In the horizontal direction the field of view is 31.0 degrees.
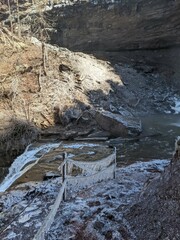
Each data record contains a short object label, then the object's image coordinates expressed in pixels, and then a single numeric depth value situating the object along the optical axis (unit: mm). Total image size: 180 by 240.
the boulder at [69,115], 15664
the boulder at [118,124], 14102
